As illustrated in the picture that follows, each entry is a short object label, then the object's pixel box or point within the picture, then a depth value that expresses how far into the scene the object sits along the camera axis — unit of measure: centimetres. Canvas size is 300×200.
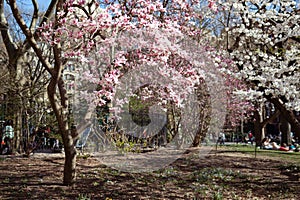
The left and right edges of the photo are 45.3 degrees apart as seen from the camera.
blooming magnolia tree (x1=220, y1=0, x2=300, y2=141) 736
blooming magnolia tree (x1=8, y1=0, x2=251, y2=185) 508
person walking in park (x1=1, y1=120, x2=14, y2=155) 1048
